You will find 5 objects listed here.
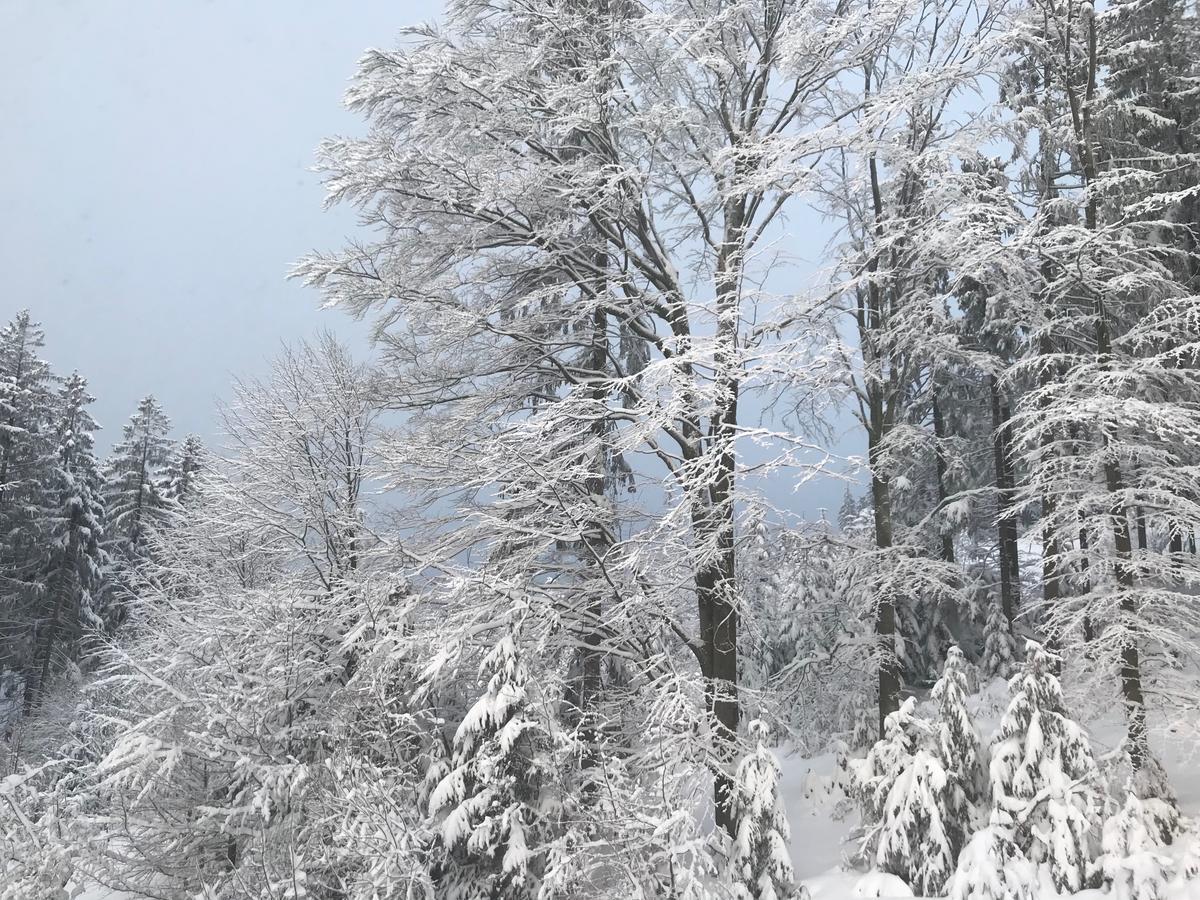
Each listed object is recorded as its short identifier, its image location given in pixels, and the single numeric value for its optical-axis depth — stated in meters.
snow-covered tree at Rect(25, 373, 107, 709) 26.45
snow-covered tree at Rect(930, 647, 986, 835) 6.80
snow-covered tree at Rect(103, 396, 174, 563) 30.50
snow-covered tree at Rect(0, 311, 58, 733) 26.19
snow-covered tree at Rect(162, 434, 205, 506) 30.42
